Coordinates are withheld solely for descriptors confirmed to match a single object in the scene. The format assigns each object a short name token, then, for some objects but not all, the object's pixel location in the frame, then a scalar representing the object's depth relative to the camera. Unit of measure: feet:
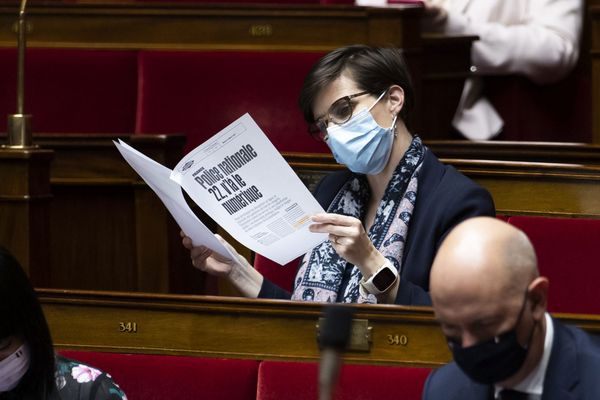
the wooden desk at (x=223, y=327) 27.72
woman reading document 28.63
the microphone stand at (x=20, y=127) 30.82
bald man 25.30
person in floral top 26.83
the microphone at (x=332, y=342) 22.51
